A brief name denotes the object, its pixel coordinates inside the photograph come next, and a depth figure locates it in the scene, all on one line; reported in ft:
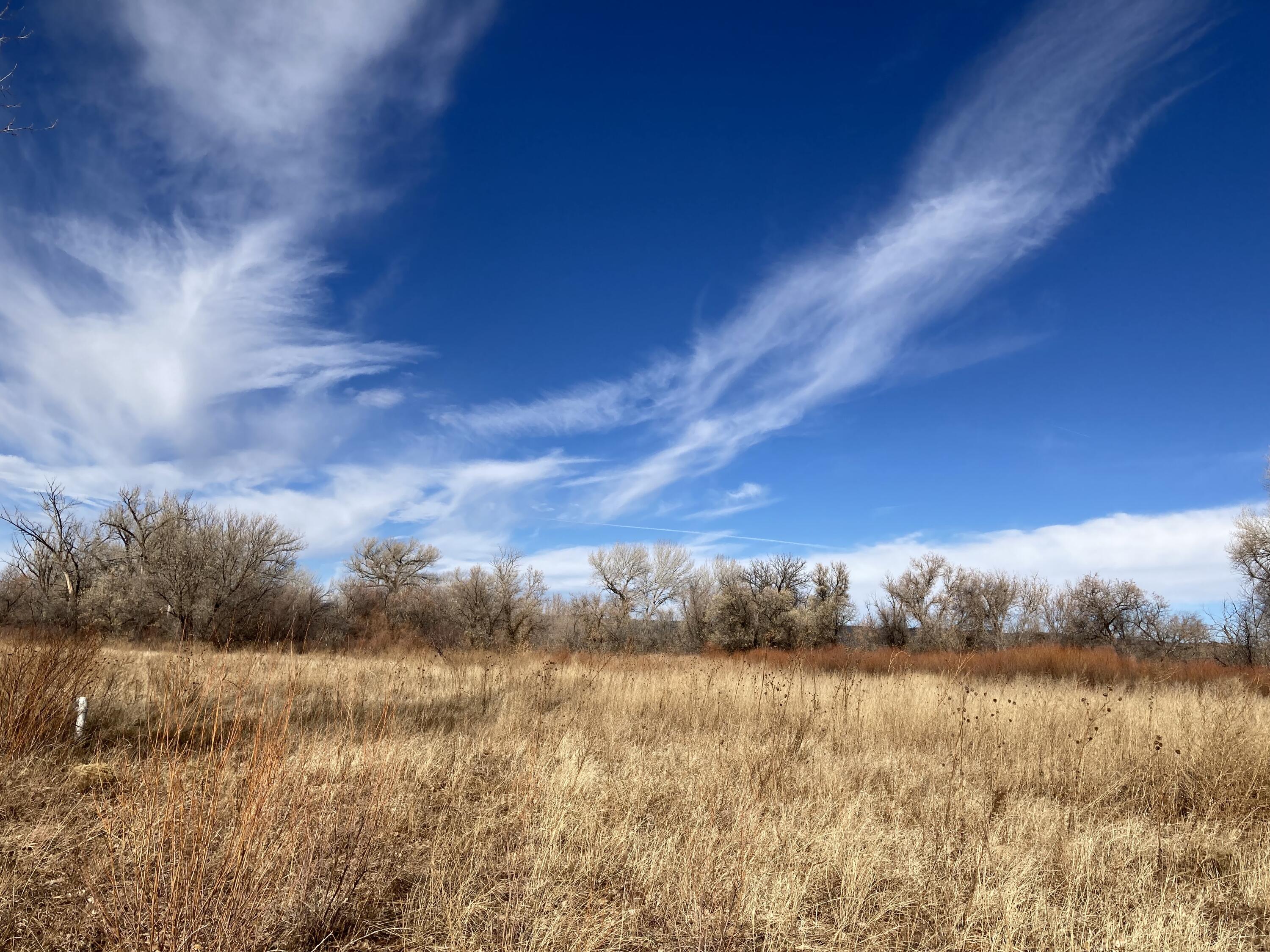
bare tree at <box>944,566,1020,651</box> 132.98
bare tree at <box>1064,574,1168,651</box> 109.60
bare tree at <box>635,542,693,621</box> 169.17
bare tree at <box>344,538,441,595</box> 171.12
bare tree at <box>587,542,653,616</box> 172.76
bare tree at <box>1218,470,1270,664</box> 80.02
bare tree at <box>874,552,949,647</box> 124.47
